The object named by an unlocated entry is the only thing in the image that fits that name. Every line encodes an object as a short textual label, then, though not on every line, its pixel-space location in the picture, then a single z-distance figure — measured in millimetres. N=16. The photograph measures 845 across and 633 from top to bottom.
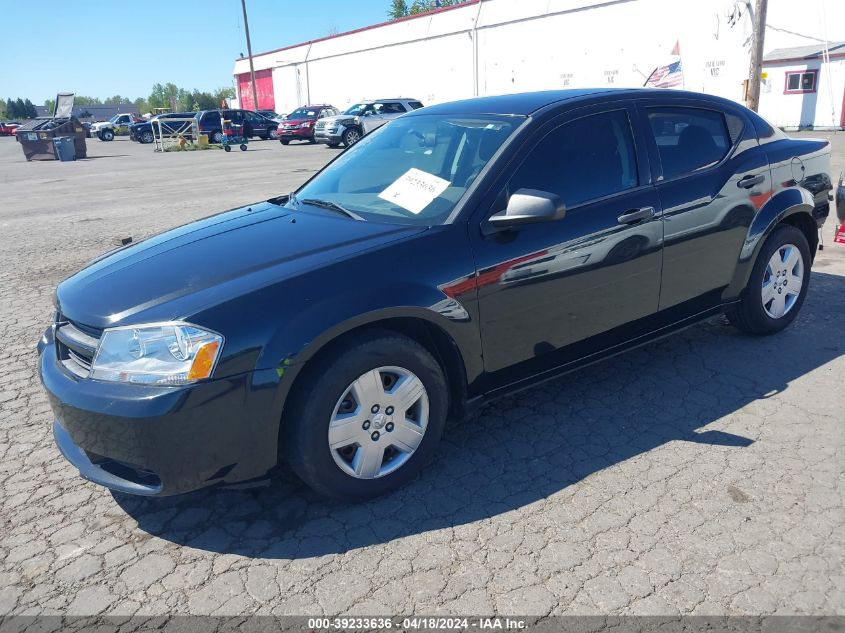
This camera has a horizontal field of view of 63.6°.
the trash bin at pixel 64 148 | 27281
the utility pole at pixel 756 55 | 18922
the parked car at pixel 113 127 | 45062
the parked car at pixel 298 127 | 31109
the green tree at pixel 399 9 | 83875
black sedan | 2689
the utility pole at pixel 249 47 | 47694
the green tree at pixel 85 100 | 167500
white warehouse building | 25156
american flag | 19641
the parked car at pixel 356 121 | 27203
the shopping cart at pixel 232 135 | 30122
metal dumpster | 27980
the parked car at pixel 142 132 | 41719
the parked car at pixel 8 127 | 68344
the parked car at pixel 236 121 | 34406
